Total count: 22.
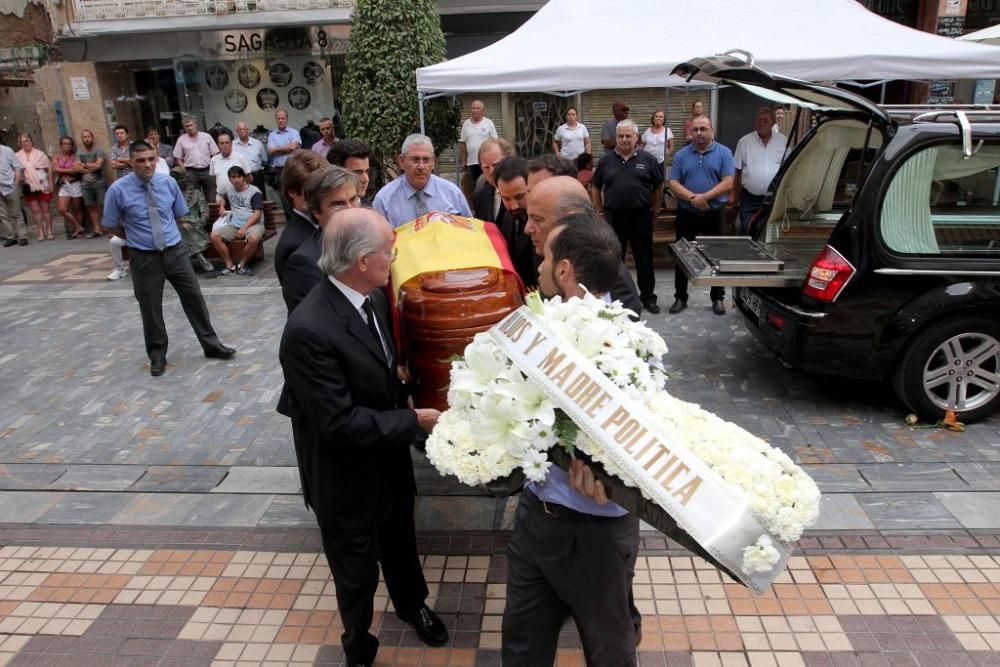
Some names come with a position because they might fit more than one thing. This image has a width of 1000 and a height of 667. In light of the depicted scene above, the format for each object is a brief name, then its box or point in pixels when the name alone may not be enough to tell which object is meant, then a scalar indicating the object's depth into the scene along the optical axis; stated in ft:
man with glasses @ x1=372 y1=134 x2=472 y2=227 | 17.02
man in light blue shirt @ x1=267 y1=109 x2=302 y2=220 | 40.01
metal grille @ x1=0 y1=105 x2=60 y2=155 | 45.09
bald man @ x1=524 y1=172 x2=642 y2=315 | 9.95
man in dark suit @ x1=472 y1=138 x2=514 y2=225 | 16.90
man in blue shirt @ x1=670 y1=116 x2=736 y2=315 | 23.97
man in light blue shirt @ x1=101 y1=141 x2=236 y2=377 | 20.06
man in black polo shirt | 23.70
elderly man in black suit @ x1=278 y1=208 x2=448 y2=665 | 8.41
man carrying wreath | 7.43
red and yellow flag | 11.14
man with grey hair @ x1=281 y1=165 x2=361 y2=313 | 11.25
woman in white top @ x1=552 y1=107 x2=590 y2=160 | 37.22
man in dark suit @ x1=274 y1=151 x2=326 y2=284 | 12.23
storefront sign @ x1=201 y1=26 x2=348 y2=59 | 45.55
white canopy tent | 21.97
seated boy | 31.76
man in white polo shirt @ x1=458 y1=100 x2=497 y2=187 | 36.88
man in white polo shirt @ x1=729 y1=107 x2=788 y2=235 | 24.72
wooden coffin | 10.56
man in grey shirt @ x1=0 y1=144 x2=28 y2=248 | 40.42
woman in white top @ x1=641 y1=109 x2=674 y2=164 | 35.60
